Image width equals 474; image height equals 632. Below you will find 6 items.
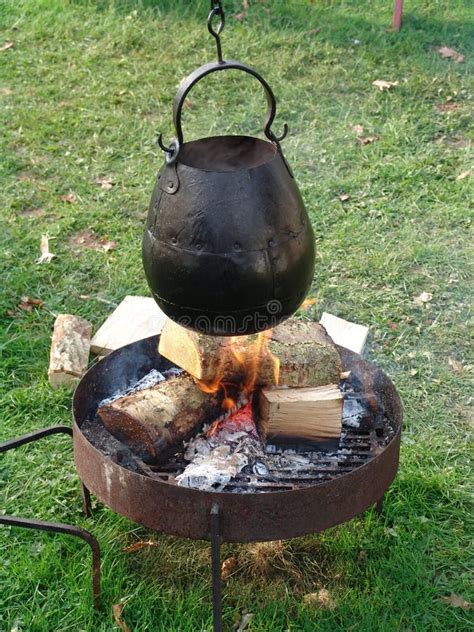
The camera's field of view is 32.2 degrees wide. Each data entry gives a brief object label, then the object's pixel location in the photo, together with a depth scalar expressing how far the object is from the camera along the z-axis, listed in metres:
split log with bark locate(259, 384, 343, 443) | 3.39
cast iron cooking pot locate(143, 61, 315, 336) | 2.68
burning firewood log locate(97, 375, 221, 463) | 3.39
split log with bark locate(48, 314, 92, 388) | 4.50
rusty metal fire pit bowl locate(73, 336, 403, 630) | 2.92
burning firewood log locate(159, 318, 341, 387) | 3.48
